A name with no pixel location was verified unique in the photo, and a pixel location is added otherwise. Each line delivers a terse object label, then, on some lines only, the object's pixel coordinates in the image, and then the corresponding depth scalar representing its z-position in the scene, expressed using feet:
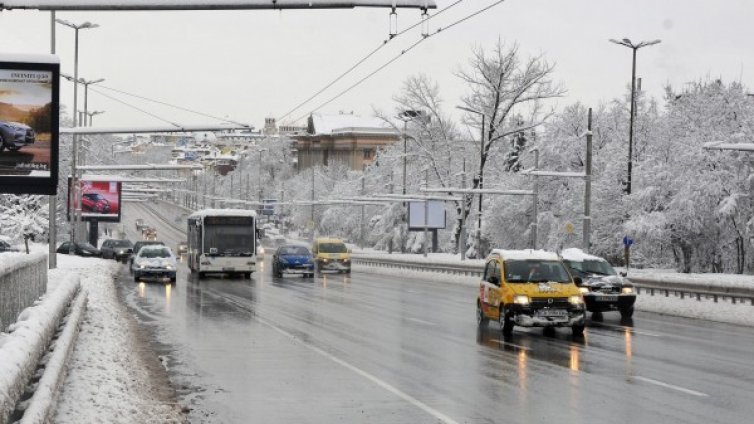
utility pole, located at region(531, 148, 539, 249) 173.78
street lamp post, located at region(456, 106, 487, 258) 252.01
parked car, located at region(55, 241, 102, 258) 241.12
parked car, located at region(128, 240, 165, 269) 221.99
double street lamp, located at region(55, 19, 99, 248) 195.72
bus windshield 171.81
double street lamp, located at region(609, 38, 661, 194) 188.44
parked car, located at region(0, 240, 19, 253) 211.61
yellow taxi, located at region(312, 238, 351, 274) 210.38
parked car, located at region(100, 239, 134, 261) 259.80
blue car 187.42
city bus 171.83
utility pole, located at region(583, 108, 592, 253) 144.97
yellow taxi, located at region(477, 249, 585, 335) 77.46
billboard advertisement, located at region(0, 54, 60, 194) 78.95
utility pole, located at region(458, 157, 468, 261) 236.02
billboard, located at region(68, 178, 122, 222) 289.53
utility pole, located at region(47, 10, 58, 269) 126.52
